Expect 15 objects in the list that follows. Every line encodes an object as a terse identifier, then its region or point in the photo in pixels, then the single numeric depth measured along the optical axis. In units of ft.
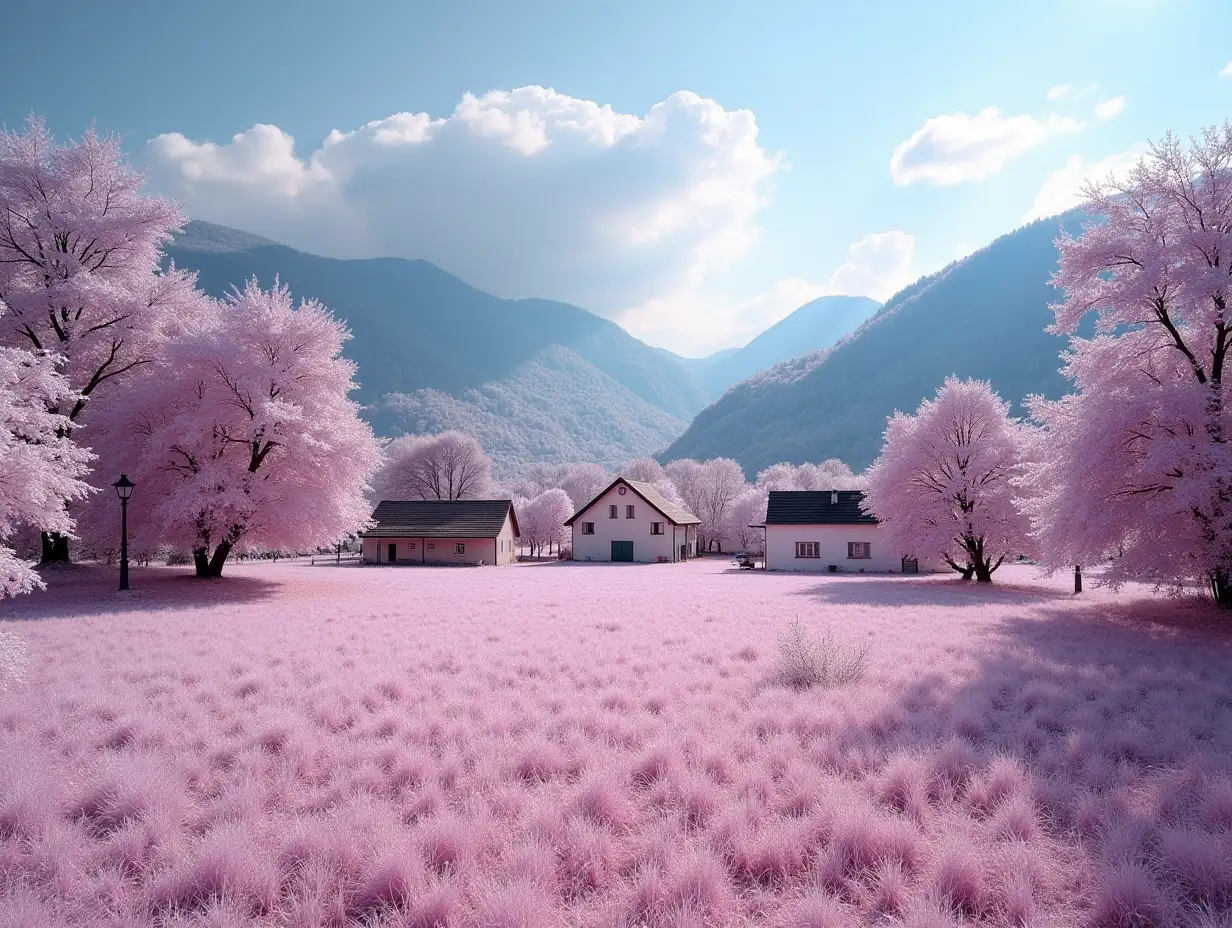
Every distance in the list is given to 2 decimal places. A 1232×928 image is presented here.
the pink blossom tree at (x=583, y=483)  298.35
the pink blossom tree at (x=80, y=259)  72.69
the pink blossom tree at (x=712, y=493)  246.88
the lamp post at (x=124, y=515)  62.64
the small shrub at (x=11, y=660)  24.12
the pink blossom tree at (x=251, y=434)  68.85
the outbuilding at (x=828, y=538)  143.23
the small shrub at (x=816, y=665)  29.50
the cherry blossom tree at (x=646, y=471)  299.99
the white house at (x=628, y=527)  182.19
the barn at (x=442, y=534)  166.81
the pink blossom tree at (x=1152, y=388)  43.57
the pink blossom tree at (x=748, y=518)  228.02
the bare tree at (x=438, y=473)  253.24
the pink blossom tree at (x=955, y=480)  89.20
